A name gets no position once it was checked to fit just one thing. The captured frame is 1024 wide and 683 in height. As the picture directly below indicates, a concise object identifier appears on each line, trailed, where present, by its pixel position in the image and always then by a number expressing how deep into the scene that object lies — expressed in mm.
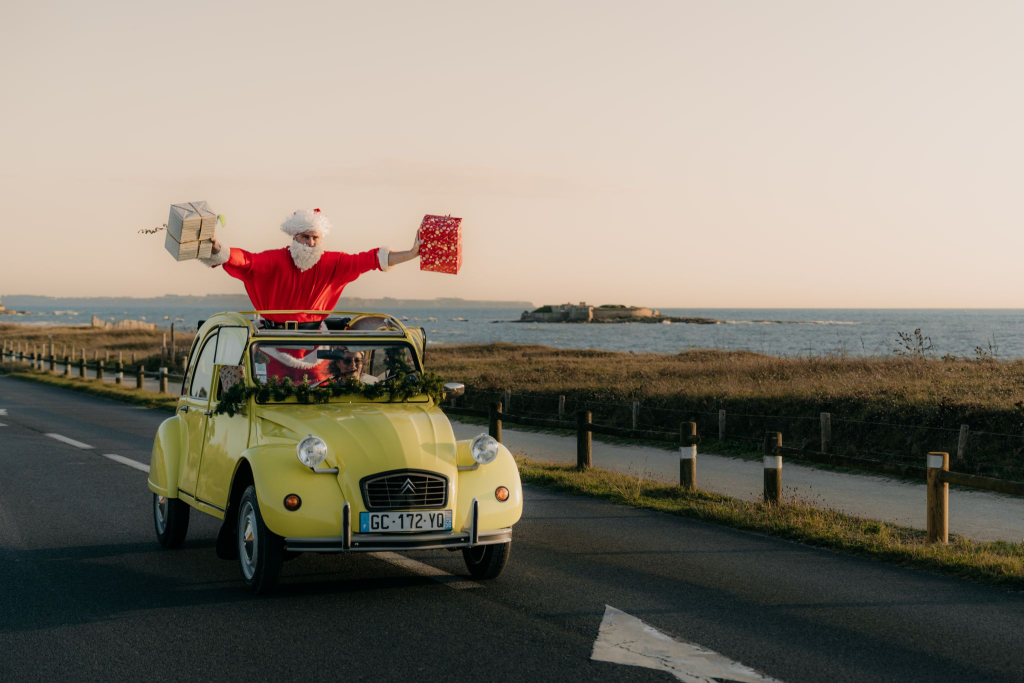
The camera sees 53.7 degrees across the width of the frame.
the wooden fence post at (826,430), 16359
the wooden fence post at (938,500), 8992
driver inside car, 7957
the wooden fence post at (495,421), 15312
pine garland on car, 7461
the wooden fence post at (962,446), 14578
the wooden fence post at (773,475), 10758
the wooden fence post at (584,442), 14180
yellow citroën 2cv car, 6523
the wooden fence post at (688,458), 12055
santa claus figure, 9469
